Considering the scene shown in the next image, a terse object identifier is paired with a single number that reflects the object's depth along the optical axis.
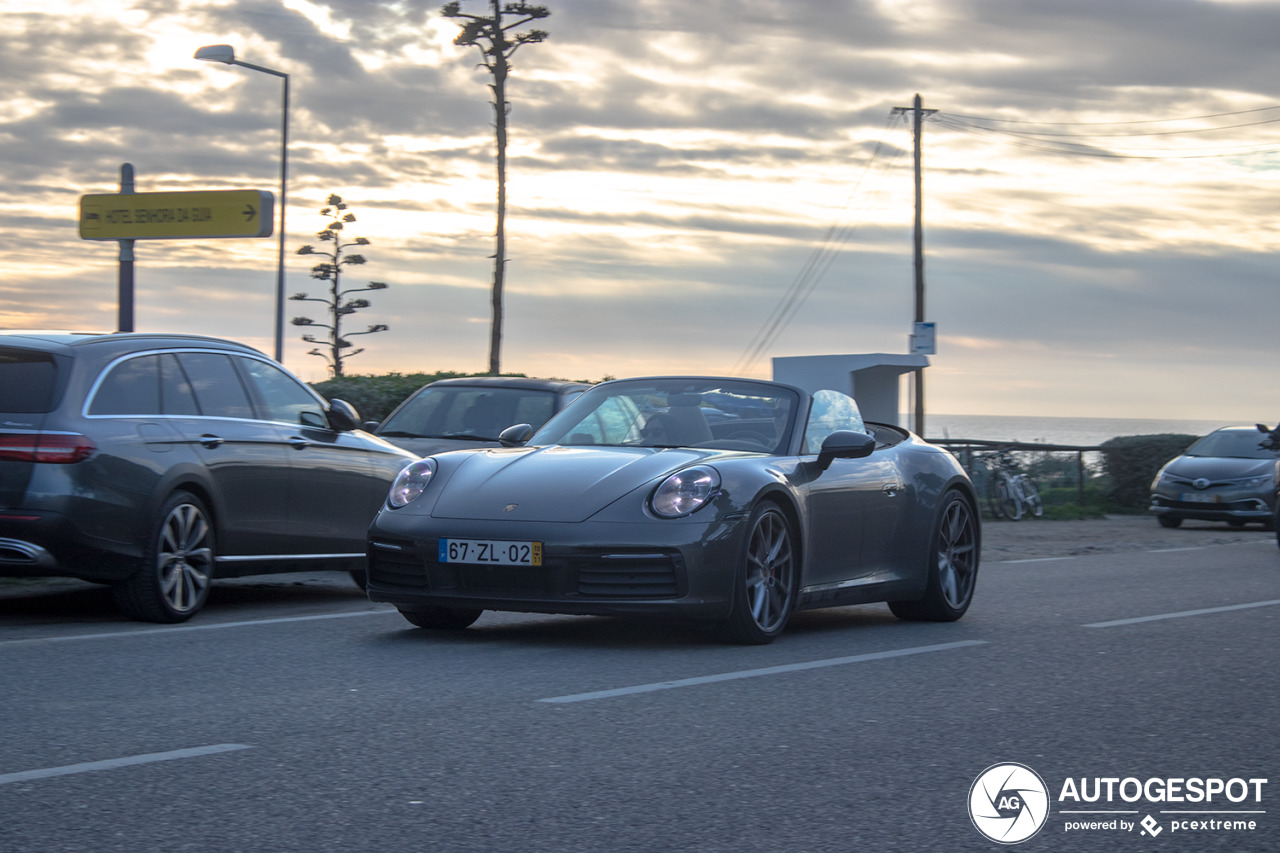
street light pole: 29.02
